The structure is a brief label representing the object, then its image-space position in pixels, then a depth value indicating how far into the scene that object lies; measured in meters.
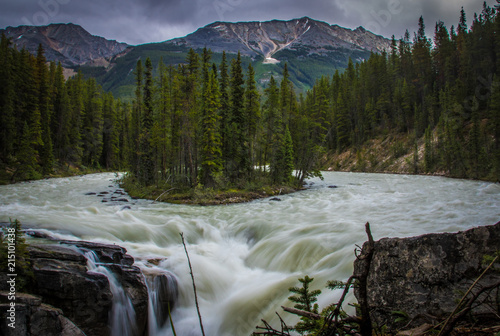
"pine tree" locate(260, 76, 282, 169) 32.81
